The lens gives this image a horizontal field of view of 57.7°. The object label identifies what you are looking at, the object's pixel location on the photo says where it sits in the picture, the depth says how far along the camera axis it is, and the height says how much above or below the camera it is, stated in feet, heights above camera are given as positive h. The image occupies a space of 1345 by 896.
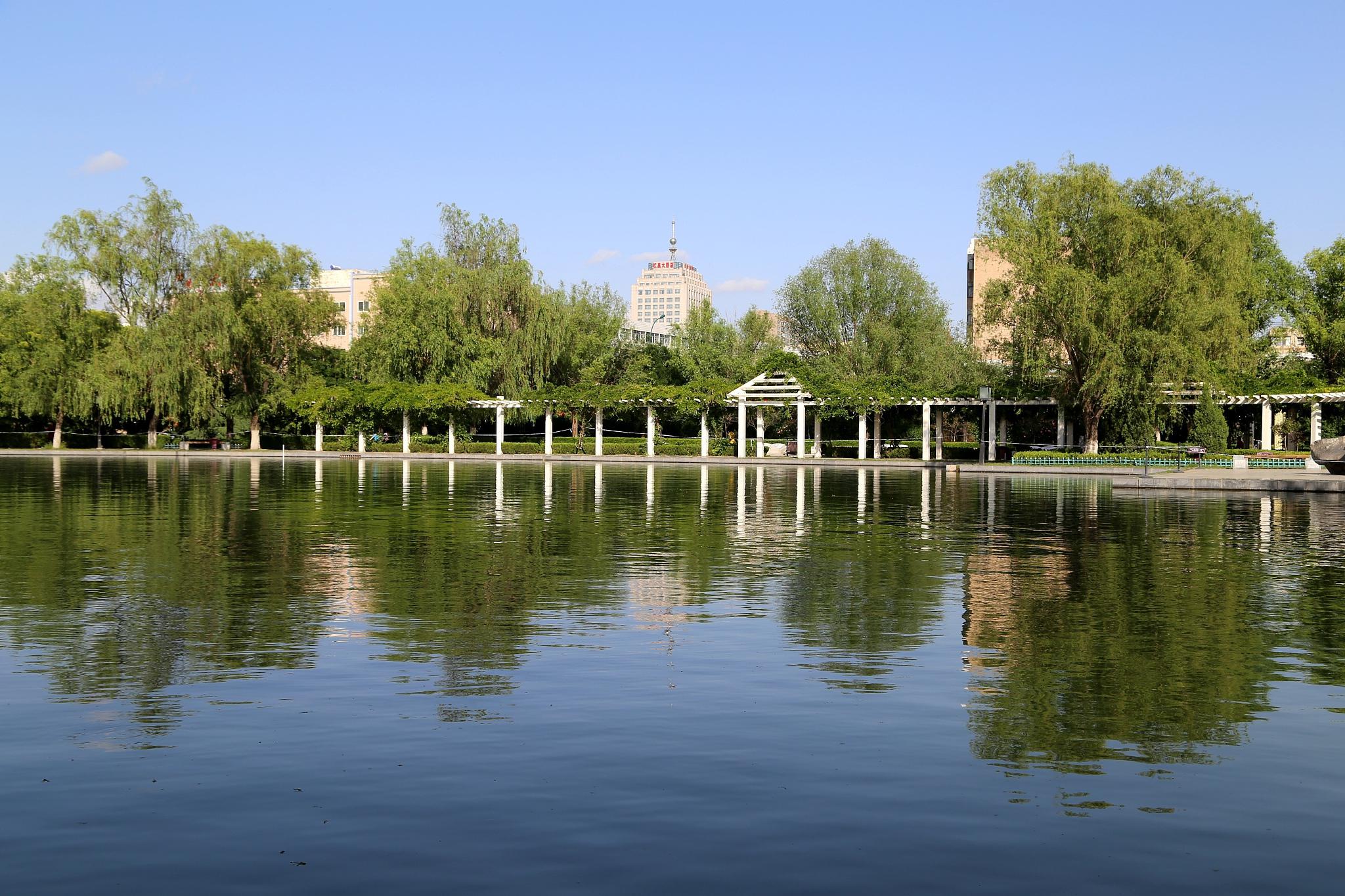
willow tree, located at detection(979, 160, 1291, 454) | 166.30 +20.74
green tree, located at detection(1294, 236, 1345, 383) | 215.92 +22.08
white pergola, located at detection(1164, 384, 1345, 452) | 174.70 +4.05
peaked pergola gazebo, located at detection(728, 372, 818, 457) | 204.13 +5.35
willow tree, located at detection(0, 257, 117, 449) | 226.58 +16.55
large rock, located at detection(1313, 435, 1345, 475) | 135.64 -2.94
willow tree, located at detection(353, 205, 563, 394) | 227.81 +19.52
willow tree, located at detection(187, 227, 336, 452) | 221.66 +21.38
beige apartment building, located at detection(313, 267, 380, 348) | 406.82 +45.38
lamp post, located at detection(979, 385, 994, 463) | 180.86 +3.88
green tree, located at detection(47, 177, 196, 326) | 228.63 +33.41
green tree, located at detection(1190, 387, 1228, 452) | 174.81 +0.17
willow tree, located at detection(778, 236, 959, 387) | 234.79 +22.93
